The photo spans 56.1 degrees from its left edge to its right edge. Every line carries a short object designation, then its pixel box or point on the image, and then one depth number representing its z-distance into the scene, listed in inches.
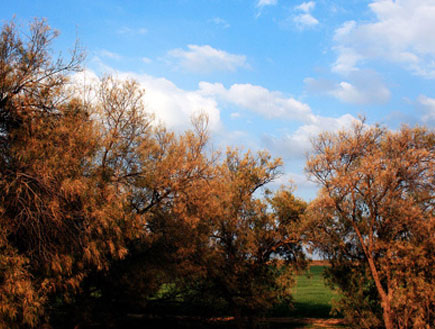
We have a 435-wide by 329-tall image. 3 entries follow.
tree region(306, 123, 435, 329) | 673.0
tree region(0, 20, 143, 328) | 442.6
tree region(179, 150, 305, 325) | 828.0
